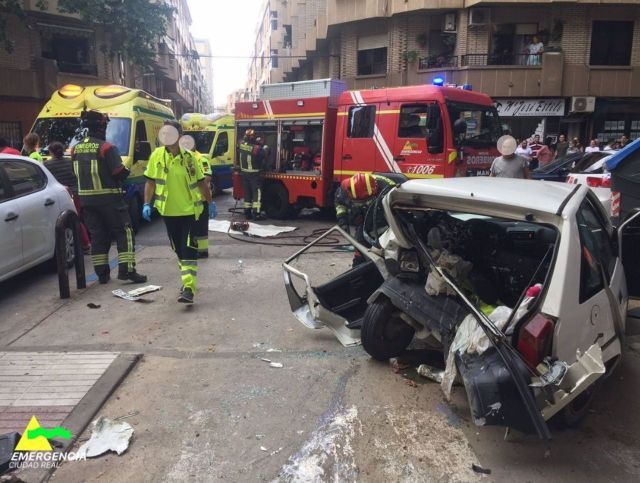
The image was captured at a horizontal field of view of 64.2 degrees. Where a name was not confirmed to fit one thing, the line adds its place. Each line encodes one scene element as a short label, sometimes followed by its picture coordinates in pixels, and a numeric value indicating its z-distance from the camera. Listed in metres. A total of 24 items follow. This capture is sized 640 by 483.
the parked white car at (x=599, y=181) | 7.79
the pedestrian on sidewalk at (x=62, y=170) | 7.54
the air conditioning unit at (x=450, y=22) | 20.72
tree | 16.09
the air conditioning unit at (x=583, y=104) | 20.02
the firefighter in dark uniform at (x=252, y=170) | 10.52
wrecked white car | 2.60
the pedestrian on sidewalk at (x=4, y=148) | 7.23
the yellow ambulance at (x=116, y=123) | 8.99
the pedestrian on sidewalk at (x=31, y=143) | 7.84
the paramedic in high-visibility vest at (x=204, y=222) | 6.81
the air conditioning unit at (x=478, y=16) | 20.23
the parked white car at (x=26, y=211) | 5.15
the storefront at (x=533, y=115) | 20.55
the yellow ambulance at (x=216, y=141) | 15.08
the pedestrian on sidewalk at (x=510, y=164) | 7.20
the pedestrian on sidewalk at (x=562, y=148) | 17.79
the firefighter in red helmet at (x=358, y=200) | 4.82
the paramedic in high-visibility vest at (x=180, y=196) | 5.21
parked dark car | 10.82
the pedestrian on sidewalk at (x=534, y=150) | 16.76
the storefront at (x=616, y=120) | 20.69
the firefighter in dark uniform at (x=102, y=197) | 5.77
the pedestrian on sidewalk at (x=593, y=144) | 16.30
